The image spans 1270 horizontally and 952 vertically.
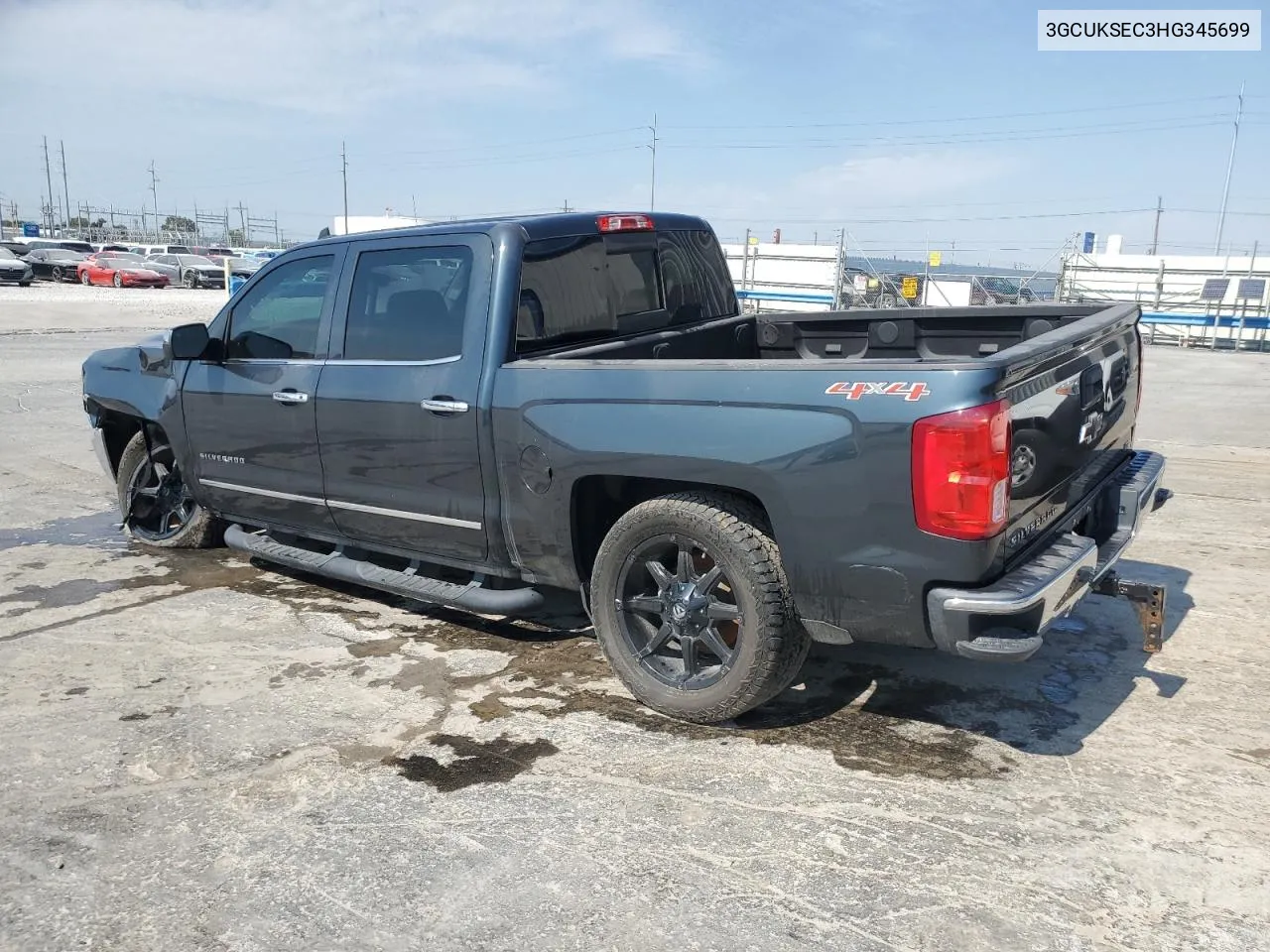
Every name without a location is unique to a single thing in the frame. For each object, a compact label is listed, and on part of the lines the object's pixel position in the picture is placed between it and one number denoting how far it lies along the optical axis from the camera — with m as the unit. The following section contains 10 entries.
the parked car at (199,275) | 43.84
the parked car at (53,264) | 42.78
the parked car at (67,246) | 49.82
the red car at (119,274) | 39.97
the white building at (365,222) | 37.72
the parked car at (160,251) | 50.61
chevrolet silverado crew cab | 3.11
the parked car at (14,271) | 36.75
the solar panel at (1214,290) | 22.45
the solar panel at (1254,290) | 22.20
